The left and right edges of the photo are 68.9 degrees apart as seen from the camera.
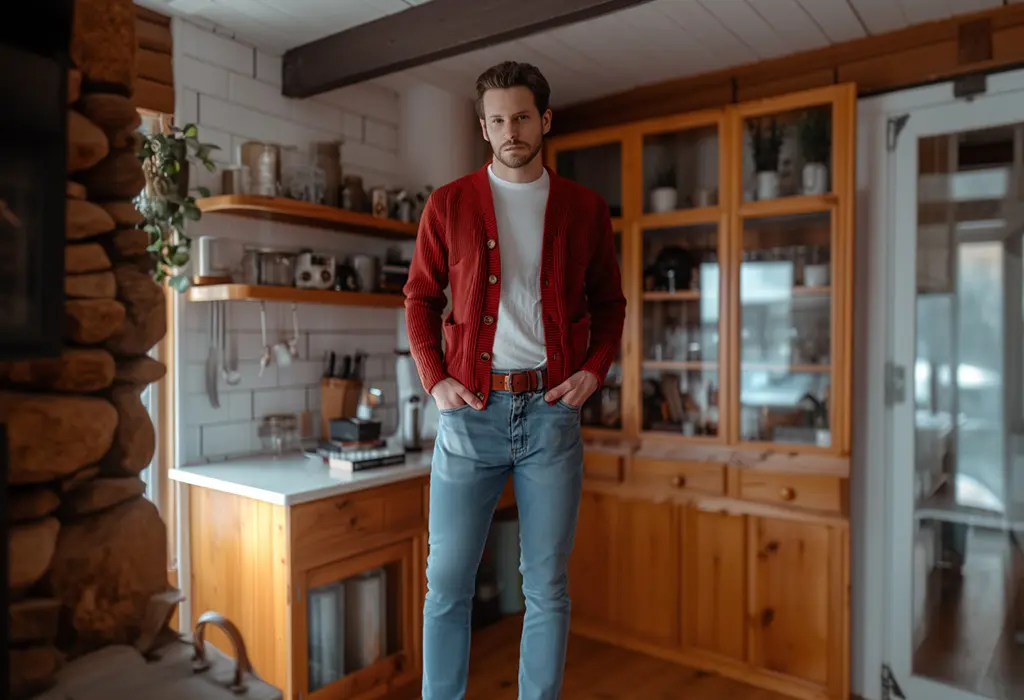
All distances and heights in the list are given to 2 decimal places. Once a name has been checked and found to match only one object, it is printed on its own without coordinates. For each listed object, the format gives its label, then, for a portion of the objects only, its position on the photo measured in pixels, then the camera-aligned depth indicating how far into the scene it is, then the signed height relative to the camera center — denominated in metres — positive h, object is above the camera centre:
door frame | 2.46 -0.18
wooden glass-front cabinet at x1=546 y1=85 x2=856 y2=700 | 2.41 -0.20
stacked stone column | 1.38 -0.14
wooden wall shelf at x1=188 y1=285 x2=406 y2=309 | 2.17 +0.16
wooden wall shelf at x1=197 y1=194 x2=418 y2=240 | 2.21 +0.43
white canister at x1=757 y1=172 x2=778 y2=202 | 2.52 +0.55
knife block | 2.65 -0.18
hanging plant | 2.03 +0.42
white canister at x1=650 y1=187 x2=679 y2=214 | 2.74 +0.54
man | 1.42 -0.08
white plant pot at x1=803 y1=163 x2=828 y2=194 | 2.43 +0.55
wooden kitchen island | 1.99 -0.62
